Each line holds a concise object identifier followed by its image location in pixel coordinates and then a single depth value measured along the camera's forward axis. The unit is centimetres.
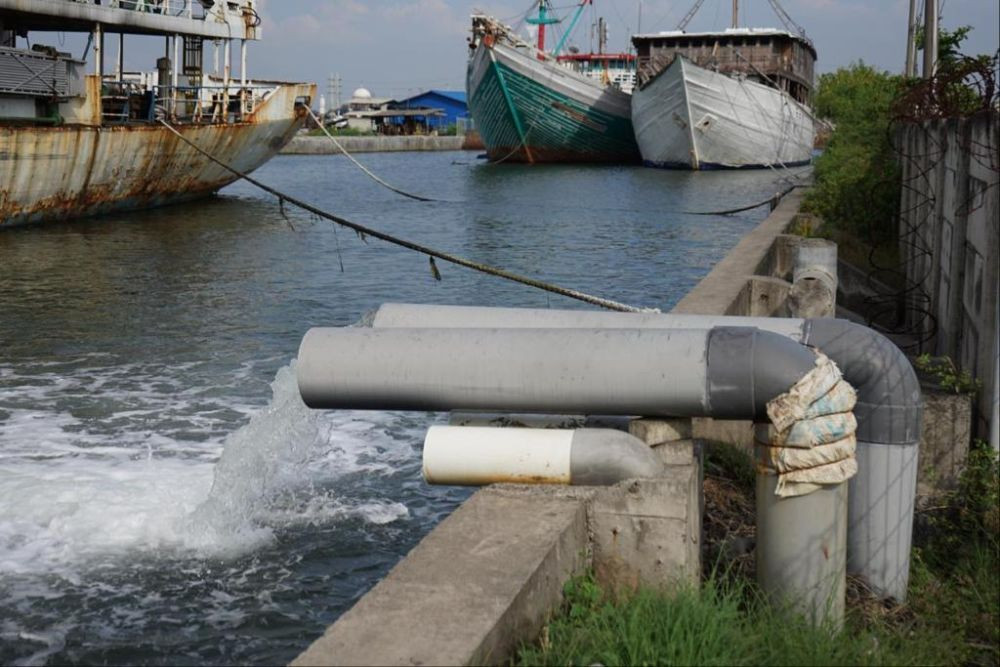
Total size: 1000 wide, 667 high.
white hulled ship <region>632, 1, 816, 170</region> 4759
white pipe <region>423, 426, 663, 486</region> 422
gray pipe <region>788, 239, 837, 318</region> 720
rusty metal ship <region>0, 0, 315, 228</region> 2331
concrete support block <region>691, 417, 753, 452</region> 625
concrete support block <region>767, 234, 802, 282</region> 1087
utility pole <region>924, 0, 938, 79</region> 1335
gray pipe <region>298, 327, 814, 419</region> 402
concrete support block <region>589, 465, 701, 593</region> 400
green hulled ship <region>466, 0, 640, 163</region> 5162
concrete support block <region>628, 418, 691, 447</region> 429
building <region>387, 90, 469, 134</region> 10091
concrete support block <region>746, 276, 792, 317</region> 911
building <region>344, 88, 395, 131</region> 9825
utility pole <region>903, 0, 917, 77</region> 2225
